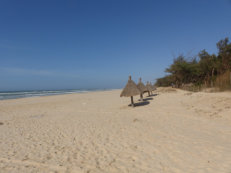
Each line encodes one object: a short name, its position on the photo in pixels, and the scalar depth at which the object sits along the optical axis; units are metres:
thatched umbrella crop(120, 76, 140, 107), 8.78
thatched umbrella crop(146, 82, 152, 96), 12.38
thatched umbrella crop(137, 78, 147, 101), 10.95
